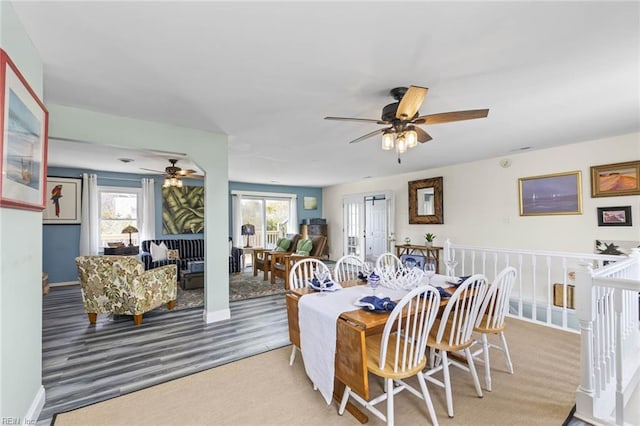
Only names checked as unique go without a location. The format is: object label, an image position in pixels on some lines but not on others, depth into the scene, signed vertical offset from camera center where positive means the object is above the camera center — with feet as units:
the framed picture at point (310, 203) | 29.94 +1.55
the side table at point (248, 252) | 25.66 -3.14
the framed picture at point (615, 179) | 11.93 +1.58
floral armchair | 10.93 -2.64
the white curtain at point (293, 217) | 28.94 +0.06
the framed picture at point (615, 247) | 12.10 -1.39
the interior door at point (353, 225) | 25.96 -0.76
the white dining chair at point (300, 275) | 8.29 -1.85
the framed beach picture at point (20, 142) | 4.50 +1.43
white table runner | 6.22 -2.61
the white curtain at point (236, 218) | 25.46 +0.00
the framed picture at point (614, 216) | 12.16 -0.04
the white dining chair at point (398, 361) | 5.30 -2.89
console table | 18.60 -2.37
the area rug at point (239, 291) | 14.08 -4.25
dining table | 5.47 -2.70
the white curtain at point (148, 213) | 20.83 +0.42
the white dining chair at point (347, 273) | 9.96 -2.07
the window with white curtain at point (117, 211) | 20.08 +0.54
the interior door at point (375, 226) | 23.56 -0.78
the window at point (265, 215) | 25.76 +0.27
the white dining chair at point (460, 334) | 6.16 -2.76
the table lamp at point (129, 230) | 19.25 -0.76
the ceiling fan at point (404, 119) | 7.04 +2.62
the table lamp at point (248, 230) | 23.69 -1.01
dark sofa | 18.99 -2.37
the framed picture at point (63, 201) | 18.13 +1.19
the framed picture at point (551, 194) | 13.57 +1.09
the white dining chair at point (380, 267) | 8.71 -1.58
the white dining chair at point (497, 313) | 7.07 -2.55
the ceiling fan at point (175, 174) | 16.19 +2.58
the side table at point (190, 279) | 16.47 -3.59
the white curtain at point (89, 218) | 18.62 +0.08
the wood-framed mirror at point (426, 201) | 19.42 +1.11
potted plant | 18.95 -1.51
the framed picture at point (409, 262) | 8.81 -1.48
